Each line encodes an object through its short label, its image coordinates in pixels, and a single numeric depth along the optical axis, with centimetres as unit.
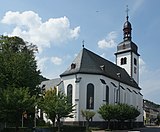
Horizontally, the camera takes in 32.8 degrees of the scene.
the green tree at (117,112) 4519
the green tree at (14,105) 2341
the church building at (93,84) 4859
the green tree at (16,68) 3712
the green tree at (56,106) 3416
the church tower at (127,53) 6919
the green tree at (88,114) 3838
